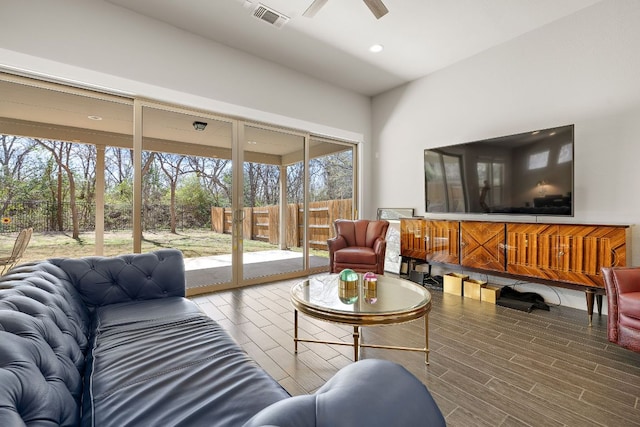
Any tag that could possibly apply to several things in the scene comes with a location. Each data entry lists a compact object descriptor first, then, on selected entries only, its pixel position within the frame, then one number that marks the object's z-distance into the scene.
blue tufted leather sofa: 0.64
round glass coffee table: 1.73
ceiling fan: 2.41
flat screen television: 3.03
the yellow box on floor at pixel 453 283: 3.71
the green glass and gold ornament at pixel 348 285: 2.14
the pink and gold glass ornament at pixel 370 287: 2.14
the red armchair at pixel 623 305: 2.01
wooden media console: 2.71
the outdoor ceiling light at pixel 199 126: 3.85
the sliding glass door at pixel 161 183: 3.49
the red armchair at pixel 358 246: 3.81
